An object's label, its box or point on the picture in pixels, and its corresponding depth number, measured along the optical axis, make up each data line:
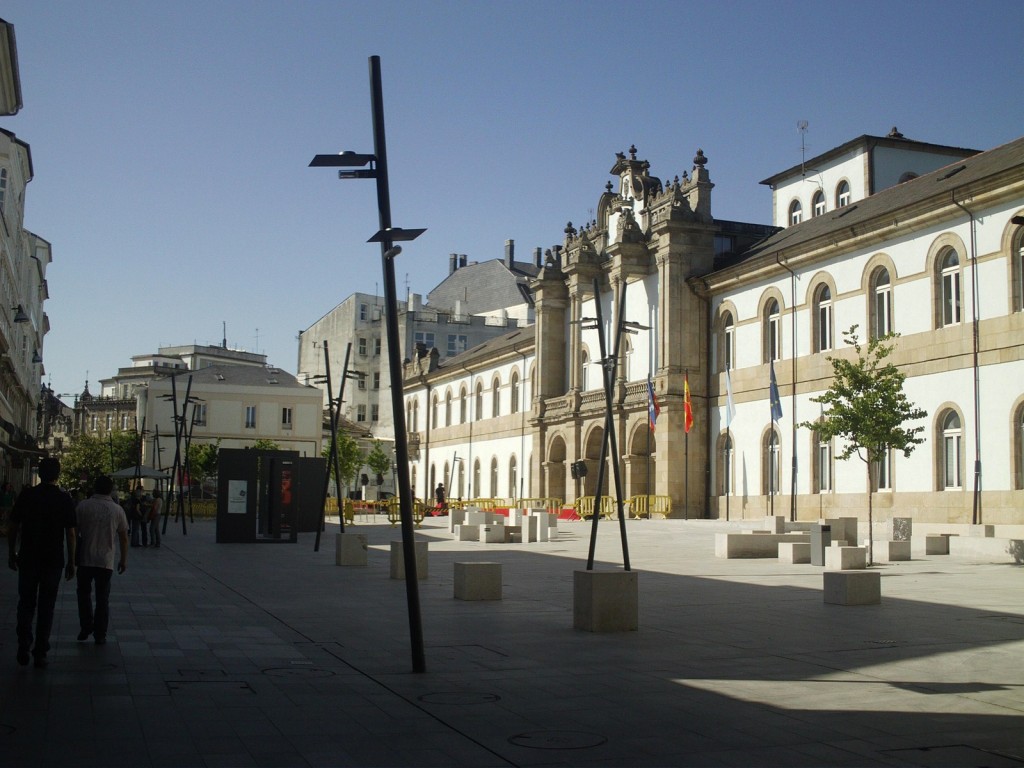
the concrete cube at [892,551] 25.27
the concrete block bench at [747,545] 27.16
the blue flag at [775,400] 40.59
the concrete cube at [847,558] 21.55
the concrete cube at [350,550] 24.00
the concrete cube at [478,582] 16.53
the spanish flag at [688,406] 45.59
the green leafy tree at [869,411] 25.36
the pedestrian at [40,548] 10.11
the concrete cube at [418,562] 20.14
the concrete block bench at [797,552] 25.14
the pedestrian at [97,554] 11.45
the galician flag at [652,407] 45.44
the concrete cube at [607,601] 12.90
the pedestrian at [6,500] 31.45
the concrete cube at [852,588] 15.78
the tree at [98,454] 102.25
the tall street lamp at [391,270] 9.96
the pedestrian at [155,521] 31.33
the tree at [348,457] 77.19
